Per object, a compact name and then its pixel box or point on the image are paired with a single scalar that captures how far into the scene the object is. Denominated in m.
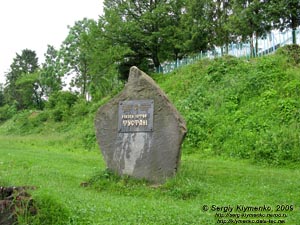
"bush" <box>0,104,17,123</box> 52.88
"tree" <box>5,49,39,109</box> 62.41
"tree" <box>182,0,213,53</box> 29.91
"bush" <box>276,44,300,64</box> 20.61
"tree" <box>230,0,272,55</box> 23.95
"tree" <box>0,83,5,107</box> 64.88
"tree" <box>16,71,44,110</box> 55.34
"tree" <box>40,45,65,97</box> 49.28
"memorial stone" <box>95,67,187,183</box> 9.90
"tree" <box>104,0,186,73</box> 32.50
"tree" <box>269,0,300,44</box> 23.08
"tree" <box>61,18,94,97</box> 45.38
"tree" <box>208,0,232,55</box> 28.91
